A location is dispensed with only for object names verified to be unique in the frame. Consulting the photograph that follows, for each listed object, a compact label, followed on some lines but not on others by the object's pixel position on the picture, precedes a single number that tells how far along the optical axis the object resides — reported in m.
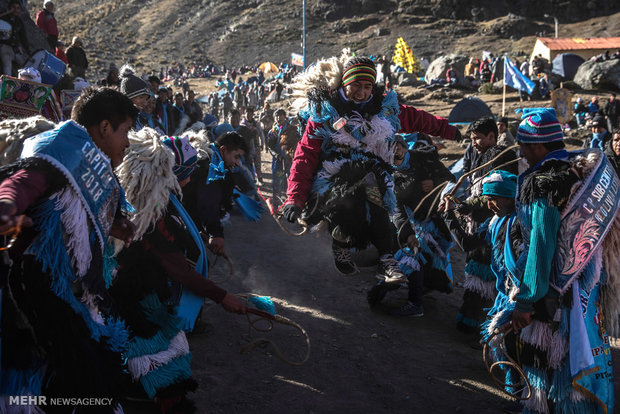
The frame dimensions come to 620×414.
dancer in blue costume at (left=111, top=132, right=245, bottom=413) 3.18
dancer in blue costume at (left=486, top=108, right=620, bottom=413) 2.91
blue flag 20.44
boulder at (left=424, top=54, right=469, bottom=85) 32.00
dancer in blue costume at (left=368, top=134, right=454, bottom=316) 5.67
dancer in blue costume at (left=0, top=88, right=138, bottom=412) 2.05
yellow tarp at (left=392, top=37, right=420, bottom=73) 37.25
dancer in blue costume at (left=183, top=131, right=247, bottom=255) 4.50
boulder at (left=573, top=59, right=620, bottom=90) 24.72
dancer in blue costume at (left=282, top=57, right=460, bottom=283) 4.15
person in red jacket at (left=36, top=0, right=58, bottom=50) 12.89
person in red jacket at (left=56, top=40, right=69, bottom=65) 12.62
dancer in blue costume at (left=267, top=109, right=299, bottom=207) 10.93
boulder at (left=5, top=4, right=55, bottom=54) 10.90
